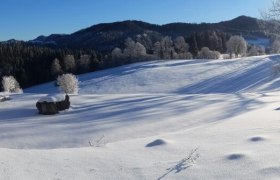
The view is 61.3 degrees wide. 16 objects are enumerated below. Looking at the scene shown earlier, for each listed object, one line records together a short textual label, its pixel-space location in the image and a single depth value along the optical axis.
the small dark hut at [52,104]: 15.01
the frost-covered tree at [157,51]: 83.35
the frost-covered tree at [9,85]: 50.48
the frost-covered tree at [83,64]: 78.20
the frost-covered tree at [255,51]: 87.13
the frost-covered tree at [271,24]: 17.37
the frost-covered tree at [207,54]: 79.70
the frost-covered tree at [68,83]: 43.10
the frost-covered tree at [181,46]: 89.21
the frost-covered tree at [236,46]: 83.11
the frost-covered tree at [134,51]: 79.78
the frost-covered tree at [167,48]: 83.43
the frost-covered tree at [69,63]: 79.19
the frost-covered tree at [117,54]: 79.47
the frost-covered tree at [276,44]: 19.07
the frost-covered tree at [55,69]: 77.39
